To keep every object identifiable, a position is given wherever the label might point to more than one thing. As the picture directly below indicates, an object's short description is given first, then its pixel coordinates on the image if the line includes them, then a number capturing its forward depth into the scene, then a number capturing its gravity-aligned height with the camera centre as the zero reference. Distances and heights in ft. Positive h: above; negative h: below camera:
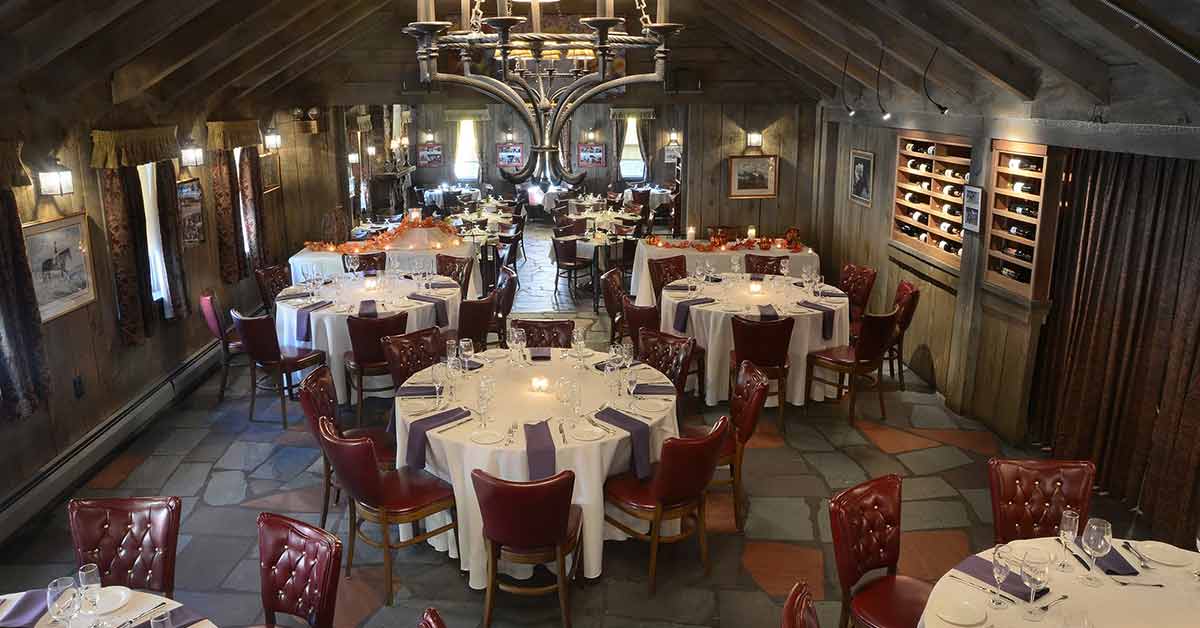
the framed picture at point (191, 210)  29.48 -2.30
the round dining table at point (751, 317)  25.02 -5.04
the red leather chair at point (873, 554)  12.59 -6.04
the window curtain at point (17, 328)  18.42 -3.98
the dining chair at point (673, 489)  15.29 -6.33
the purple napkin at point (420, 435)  16.33 -5.38
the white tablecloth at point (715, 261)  34.83 -4.65
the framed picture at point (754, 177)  40.45 -1.53
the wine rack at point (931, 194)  26.66 -1.59
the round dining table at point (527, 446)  15.57 -5.41
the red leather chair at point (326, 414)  16.61 -5.26
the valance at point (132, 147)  22.80 -0.13
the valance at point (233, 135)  30.55 +0.26
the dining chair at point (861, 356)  23.77 -5.88
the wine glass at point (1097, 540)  11.21 -5.01
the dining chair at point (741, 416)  17.44 -5.51
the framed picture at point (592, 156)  68.64 -0.99
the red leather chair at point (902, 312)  26.00 -4.93
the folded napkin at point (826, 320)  24.95 -4.97
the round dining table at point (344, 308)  25.29 -4.81
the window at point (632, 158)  69.41 -1.16
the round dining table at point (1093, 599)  10.39 -5.54
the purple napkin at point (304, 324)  25.30 -5.18
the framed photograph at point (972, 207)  23.94 -1.73
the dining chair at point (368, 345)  23.63 -5.46
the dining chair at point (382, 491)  15.28 -6.39
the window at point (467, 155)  70.44 -0.96
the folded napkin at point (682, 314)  25.79 -4.97
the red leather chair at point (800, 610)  9.93 -5.27
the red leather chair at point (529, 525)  13.66 -6.13
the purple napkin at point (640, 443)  16.29 -5.51
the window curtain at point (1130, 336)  17.21 -4.15
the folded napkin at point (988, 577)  10.92 -5.55
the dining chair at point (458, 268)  32.07 -4.56
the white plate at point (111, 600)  10.39 -5.47
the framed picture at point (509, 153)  69.56 -0.78
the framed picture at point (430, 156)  70.90 -1.06
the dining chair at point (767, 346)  22.88 -5.29
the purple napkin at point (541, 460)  15.26 -5.45
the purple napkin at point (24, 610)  10.23 -5.51
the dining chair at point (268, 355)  24.23 -5.98
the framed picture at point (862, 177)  33.22 -1.29
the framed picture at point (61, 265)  20.52 -2.98
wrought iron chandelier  11.96 +1.22
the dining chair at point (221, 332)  25.41 -5.56
